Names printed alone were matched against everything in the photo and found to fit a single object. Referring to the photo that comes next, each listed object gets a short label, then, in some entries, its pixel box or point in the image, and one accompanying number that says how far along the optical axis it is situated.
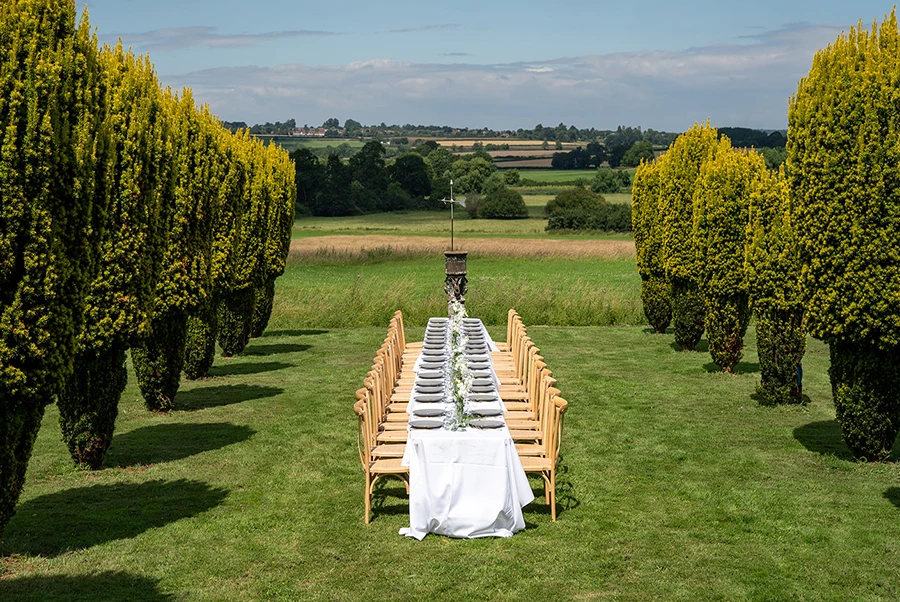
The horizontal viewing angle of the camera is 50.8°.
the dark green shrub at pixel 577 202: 58.44
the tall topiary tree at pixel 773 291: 13.12
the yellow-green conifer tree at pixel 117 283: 10.02
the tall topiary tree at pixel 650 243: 21.14
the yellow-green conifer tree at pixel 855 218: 9.68
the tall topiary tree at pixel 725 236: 15.66
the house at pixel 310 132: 152.38
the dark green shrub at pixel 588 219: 55.69
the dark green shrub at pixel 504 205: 64.88
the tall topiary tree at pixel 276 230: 21.06
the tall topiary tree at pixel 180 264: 12.88
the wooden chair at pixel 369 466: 8.53
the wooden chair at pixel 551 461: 8.47
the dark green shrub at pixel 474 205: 66.94
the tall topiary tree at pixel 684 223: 18.19
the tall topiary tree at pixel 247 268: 19.28
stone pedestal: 21.55
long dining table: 8.24
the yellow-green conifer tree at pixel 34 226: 7.02
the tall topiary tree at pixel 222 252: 15.77
